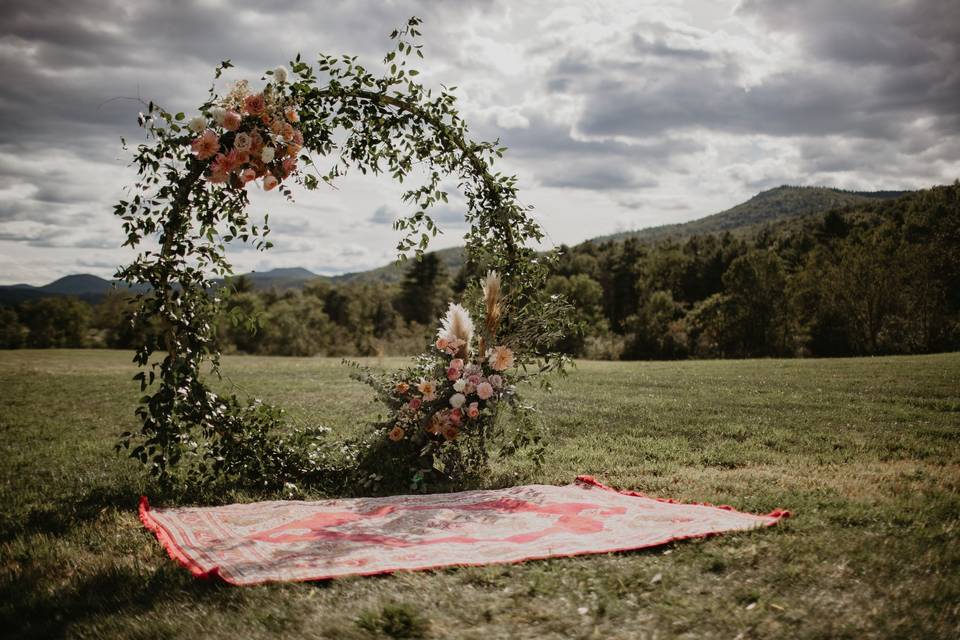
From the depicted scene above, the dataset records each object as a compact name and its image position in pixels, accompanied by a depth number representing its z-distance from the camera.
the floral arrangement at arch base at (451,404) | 6.17
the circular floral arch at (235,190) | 5.28
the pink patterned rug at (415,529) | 3.90
